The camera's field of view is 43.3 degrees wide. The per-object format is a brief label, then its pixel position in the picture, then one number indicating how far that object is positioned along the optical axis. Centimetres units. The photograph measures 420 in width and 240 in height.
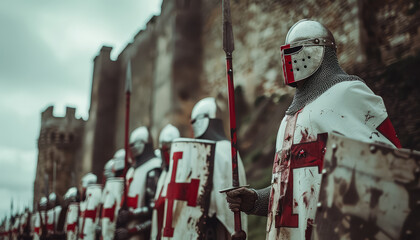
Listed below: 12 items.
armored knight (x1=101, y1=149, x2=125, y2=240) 612
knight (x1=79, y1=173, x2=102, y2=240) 724
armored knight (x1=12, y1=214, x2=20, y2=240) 1609
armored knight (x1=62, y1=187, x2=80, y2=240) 921
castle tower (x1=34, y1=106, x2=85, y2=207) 2650
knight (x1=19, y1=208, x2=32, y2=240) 1445
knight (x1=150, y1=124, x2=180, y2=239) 468
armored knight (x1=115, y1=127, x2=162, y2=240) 522
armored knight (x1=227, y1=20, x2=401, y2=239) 226
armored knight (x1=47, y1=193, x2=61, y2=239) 1107
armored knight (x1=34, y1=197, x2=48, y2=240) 1101
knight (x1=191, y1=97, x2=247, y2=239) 407
